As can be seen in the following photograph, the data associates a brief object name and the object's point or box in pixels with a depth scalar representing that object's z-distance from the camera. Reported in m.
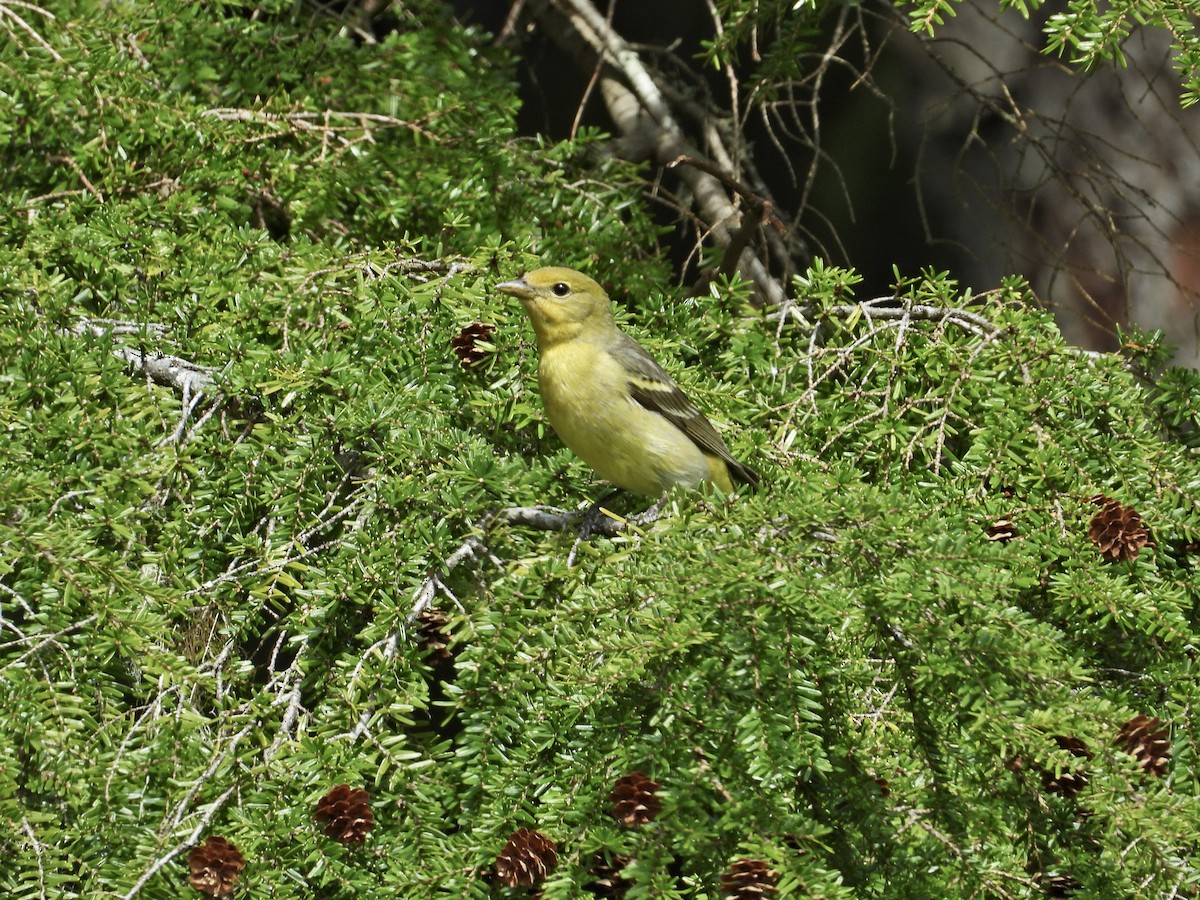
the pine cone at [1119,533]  5.82
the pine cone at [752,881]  4.11
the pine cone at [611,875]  4.65
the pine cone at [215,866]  4.27
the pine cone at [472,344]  7.23
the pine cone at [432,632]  5.63
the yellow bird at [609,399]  7.23
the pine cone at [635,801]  4.38
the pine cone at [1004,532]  6.10
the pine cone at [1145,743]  4.60
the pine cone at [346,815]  4.57
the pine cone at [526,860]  4.47
